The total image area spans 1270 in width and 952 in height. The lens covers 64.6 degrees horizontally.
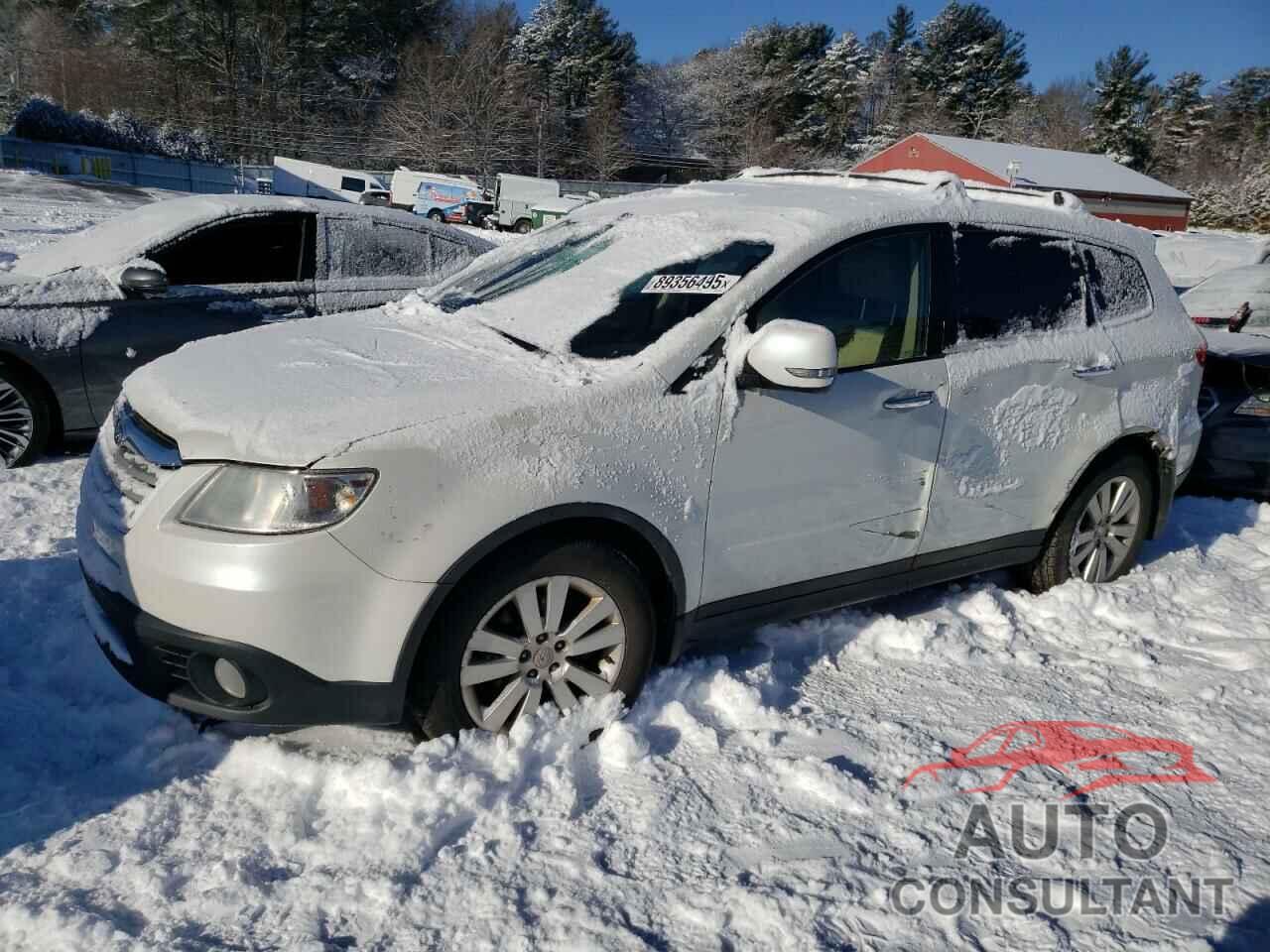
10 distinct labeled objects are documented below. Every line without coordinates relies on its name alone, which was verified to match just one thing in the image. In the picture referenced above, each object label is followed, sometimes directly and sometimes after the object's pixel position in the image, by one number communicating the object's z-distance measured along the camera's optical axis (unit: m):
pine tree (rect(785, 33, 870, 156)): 78.56
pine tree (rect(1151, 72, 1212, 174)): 71.25
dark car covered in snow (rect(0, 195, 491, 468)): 5.48
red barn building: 50.56
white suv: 2.63
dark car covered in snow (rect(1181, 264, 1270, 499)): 6.19
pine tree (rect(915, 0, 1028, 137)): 78.25
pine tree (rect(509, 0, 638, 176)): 74.94
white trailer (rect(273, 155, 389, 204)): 43.66
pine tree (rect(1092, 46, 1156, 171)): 69.56
